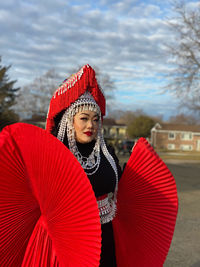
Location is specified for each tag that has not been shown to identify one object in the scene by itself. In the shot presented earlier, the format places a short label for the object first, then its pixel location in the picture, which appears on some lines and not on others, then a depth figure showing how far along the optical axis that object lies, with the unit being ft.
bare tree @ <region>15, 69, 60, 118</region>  108.35
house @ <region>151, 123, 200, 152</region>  149.89
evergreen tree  61.51
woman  5.80
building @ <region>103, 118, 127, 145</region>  138.14
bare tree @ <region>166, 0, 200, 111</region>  54.22
